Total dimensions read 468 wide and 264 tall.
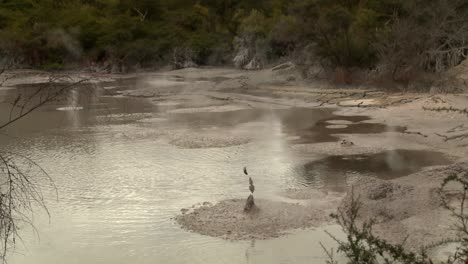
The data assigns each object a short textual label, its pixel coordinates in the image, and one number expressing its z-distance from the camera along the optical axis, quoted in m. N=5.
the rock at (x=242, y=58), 39.44
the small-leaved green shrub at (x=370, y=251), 3.96
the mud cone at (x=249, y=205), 9.76
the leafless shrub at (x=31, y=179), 3.65
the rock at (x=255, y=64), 37.84
